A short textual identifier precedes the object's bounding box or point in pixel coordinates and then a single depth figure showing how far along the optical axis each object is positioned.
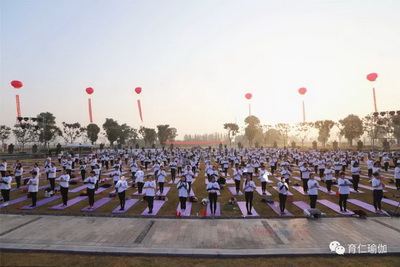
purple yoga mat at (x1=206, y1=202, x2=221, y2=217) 11.68
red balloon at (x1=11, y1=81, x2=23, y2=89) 23.63
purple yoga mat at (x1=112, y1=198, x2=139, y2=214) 12.23
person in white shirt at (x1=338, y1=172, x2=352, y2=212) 11.35
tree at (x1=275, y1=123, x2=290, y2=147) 89.44
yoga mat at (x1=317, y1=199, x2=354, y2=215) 11.58
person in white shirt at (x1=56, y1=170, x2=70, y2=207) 12.72
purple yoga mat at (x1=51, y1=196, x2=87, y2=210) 12.76
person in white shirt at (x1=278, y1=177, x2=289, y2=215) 11.30
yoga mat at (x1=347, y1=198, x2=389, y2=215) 12.19
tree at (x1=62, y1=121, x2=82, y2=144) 78.60
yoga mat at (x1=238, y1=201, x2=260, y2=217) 11.60
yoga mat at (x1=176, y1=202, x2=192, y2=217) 11.90
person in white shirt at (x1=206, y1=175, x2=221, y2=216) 11.05
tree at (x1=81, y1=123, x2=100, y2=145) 81.06
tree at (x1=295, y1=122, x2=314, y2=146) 86.00
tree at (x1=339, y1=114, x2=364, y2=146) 76.56
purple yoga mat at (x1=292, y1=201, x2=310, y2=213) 12.80
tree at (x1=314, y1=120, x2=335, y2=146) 80.12
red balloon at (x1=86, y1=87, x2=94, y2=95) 24.81
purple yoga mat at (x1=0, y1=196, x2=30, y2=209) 13.89
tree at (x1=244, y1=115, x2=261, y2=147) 90.00
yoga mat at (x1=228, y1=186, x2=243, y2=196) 16.05
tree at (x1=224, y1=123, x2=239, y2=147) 95.56
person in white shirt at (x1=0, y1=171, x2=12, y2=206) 13.30
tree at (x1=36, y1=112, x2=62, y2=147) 71.94
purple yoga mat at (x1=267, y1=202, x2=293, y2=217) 11.53
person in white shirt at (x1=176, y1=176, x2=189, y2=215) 11.53
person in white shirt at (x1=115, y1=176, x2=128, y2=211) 11.89
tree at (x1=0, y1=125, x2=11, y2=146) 77.62
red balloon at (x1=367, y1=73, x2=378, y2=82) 22.84
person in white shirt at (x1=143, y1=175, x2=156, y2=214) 11.55
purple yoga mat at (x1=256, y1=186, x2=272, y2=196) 15.98
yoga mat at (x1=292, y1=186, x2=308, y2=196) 15.99
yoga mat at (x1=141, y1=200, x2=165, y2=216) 11.85
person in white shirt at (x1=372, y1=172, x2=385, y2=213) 11.29
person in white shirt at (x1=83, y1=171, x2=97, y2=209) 12.38
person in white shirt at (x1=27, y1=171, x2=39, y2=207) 12.64
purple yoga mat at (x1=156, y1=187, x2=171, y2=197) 15.62
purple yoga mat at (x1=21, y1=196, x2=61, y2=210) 12.73
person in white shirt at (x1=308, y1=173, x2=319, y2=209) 11.59
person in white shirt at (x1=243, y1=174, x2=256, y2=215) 11.36
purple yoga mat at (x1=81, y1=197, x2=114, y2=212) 12.74
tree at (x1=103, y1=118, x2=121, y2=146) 82.35
